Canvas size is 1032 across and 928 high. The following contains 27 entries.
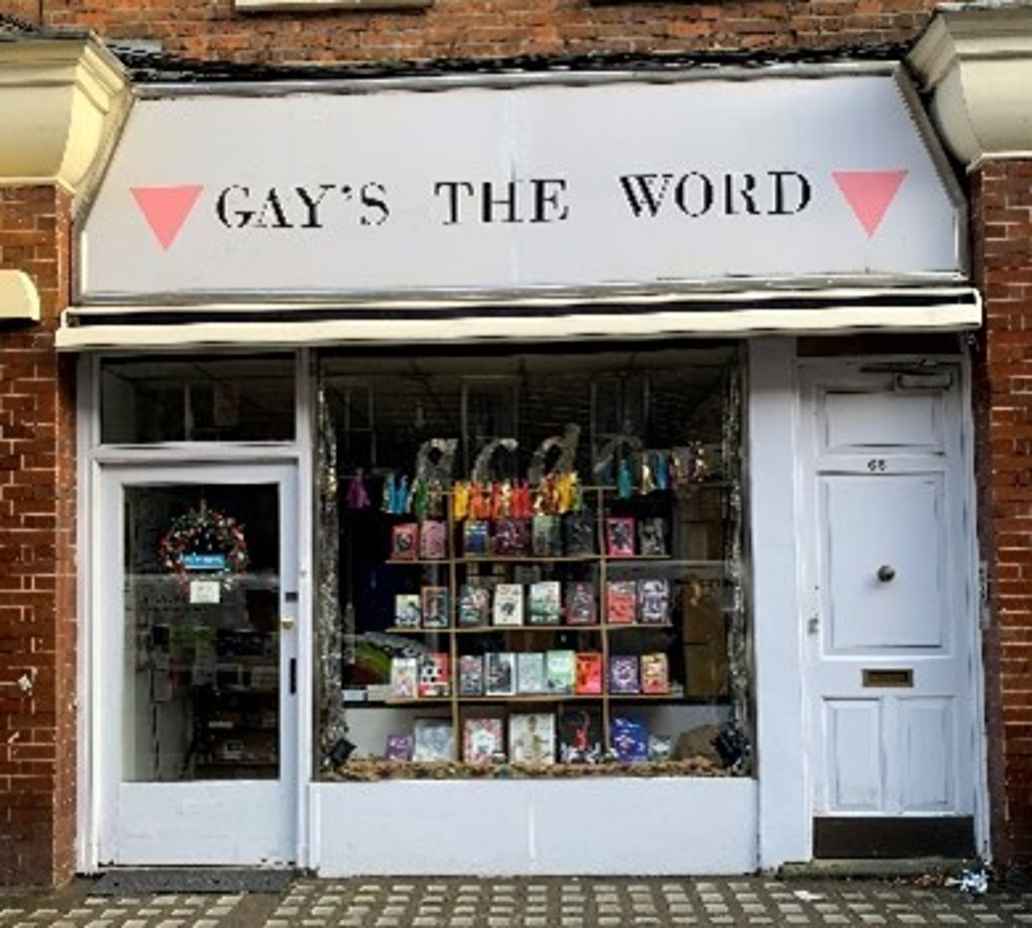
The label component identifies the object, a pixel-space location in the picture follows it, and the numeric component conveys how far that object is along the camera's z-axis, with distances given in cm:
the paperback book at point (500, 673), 809
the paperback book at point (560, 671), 810
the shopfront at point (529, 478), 758
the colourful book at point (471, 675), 809
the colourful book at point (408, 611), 811
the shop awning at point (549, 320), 738
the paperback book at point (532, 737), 797
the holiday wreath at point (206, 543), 797
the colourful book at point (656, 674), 805
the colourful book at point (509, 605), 814
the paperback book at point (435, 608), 811
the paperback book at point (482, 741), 797
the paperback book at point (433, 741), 798
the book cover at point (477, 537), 817
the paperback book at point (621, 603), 809
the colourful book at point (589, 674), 809
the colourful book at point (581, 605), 811
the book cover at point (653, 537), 810
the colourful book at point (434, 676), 809
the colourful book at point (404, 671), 809
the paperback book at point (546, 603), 812
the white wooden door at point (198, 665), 776
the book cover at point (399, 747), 798
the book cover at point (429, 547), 815
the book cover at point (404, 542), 814
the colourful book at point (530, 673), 809
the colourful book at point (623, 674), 807
